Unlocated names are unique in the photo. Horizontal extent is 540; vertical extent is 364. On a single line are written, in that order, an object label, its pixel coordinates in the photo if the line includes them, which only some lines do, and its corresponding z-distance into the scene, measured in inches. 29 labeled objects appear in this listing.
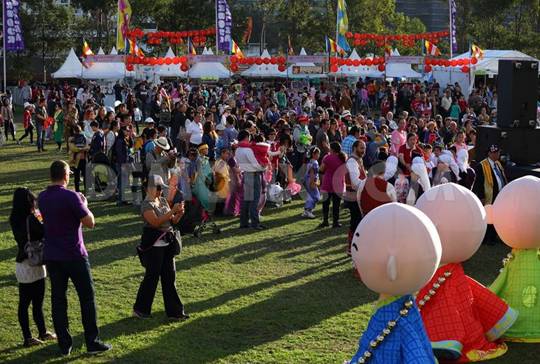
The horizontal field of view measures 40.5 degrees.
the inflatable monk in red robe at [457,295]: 257.0
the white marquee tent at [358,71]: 1453.0
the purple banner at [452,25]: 1312.7
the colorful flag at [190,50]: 1561.6
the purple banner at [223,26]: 1188.5
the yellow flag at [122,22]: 1227.9
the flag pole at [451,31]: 1294.3
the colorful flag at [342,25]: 1226.0
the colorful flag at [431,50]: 1218.7
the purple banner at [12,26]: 1100.5
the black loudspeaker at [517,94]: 434.6
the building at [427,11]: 4512.8
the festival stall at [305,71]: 1453.0
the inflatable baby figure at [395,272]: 203.3
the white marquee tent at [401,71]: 1446.9
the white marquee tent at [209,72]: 1385.3
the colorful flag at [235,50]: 1263.0
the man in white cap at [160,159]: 399.9
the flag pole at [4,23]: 1088.2
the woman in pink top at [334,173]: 449.3
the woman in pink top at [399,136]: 571.5
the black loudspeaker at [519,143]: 429.4
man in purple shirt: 246.4
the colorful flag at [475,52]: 1118.4
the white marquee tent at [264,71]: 1485.0
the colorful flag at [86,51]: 1358.9
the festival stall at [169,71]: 1449.2
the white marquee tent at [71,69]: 1435.8
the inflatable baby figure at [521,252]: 278.4
